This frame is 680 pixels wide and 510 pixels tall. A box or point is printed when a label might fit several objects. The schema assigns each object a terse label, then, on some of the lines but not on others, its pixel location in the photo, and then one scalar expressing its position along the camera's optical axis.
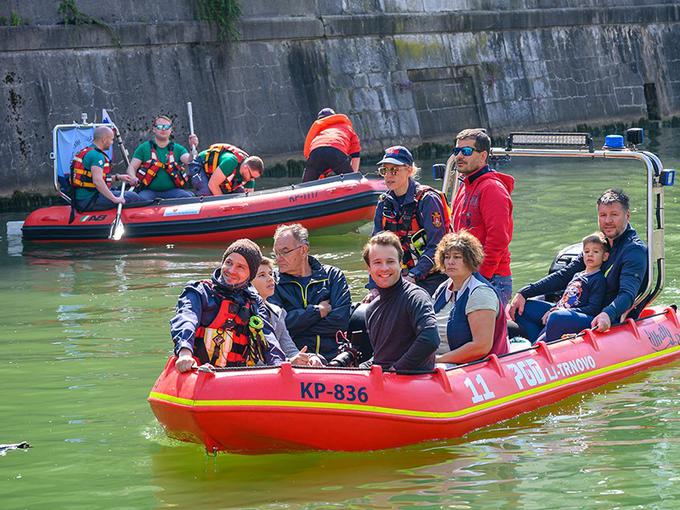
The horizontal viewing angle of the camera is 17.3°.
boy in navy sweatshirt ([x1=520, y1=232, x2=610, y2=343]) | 13.72
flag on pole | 24.27
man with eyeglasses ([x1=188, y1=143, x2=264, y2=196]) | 23.84
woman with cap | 13.29
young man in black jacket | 11.08
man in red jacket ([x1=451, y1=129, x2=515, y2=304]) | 12.78
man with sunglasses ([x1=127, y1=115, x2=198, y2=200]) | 23.69
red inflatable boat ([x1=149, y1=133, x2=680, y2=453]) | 10.80
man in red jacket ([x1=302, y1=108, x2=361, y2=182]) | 23.96
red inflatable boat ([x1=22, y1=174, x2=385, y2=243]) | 23.62
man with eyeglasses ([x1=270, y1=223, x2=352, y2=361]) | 12.42
